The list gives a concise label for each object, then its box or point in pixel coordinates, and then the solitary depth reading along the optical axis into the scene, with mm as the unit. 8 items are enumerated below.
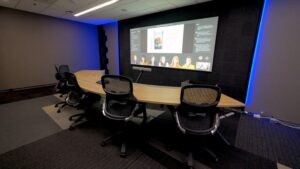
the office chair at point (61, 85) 3146
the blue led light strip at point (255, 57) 2729
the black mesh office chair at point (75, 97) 2424
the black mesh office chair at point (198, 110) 1572
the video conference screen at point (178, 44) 3447
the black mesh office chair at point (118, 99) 1846
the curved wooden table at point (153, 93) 1838
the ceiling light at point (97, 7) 3413
